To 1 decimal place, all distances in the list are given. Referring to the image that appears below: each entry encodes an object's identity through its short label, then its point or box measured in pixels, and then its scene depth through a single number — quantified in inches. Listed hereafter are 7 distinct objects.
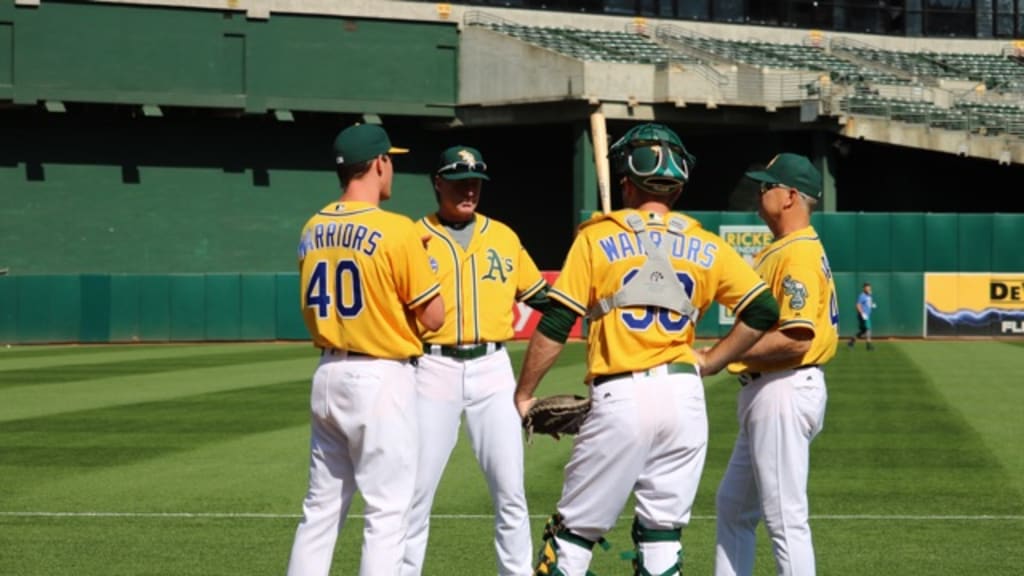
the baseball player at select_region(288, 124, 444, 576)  537.0
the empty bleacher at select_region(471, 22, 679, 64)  3417.8
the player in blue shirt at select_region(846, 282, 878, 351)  2704.2
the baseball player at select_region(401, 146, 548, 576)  634.8
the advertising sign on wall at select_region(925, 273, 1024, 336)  3176.7
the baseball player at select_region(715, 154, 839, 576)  565.6
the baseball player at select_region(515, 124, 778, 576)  502.9
